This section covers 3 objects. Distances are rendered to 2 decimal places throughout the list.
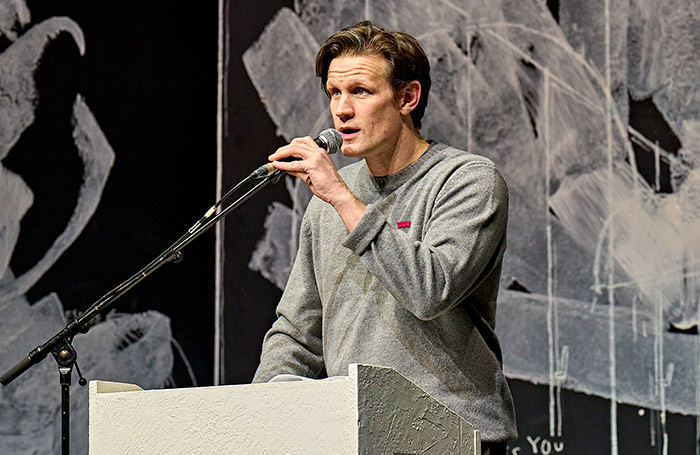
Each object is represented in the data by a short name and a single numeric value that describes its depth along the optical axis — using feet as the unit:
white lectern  21.12
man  22.37
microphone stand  22.57
